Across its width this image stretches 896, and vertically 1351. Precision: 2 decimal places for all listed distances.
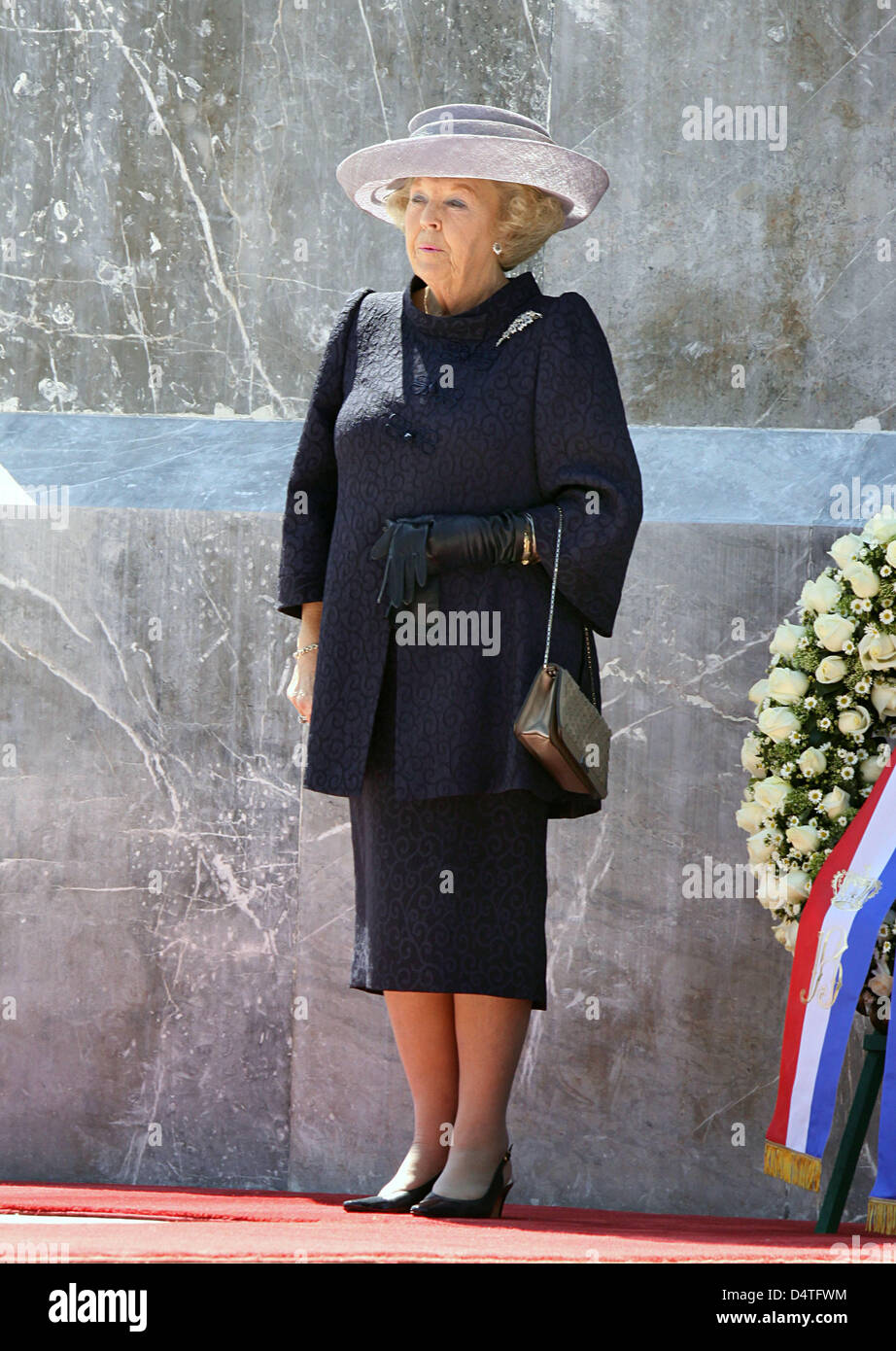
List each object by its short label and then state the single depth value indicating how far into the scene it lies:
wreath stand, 7.30
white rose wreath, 7.61
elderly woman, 6.92
